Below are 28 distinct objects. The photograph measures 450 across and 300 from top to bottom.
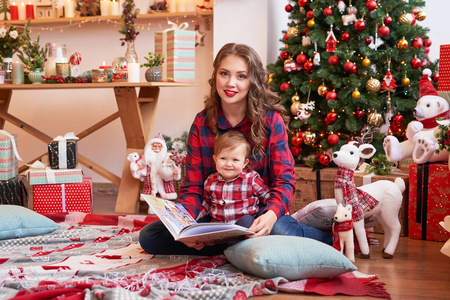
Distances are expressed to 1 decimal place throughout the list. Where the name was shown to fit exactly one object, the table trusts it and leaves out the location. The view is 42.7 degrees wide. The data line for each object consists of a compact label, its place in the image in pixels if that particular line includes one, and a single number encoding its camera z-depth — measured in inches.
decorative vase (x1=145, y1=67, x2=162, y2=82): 124.9
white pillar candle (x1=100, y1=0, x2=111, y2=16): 154.9
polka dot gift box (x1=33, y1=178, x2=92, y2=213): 119.6
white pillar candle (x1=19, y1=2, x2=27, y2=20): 163.2
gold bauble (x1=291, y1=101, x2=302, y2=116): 125.3
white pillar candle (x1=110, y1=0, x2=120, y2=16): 154.1
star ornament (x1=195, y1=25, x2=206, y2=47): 147.1
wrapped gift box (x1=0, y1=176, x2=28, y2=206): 119.6
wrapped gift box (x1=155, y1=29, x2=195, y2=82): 127.9
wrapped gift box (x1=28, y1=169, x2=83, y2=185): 119.7
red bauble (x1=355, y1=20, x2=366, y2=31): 119.9
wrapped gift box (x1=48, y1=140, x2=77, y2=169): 122.3
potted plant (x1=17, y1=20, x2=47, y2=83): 131.8
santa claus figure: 125.6
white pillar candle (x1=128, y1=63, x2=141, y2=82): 125.6
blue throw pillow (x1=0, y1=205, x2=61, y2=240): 93.6
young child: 82.7
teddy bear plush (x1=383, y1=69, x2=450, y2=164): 102.4
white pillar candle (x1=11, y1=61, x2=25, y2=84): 133.1
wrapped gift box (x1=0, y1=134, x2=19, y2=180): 120.6
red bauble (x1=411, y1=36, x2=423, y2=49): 120.6
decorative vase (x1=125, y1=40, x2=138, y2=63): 132.1
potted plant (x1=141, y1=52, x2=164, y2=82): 125.0
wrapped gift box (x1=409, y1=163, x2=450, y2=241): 100.0
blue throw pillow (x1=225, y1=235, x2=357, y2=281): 70.2
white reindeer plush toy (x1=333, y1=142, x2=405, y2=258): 88.9
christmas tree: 120.3
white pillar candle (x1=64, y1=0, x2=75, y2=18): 158.1
